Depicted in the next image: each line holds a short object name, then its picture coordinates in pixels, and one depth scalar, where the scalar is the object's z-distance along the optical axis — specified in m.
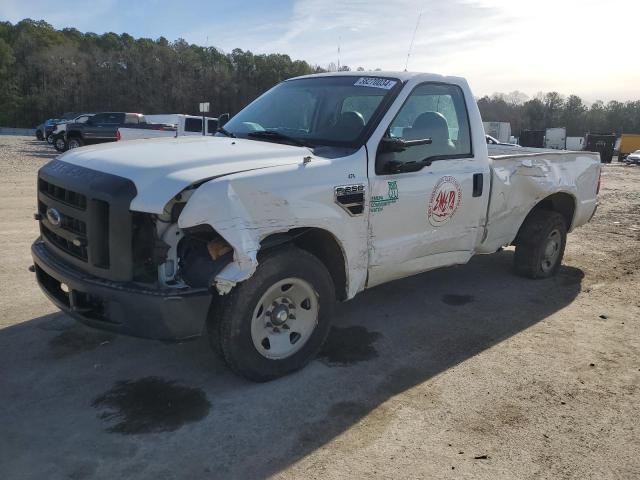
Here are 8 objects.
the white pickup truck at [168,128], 18.45
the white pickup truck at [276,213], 2.98
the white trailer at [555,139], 47.24
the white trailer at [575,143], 49.79
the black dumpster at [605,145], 42.47
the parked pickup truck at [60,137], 24.03
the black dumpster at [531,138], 45.38
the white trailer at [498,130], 45.66
